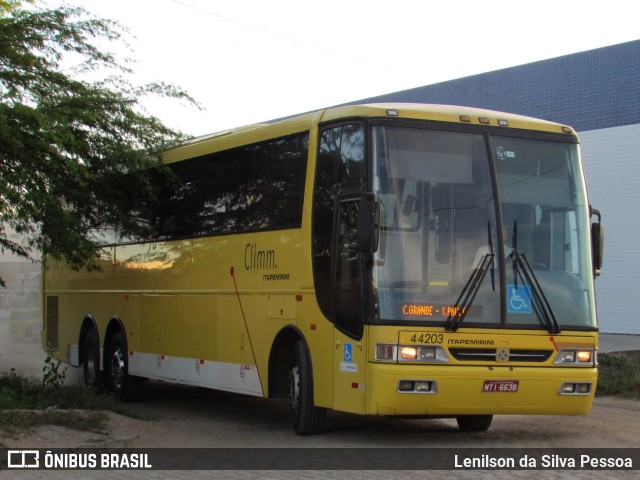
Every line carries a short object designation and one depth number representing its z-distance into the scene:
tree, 13.07
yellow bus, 10.41
